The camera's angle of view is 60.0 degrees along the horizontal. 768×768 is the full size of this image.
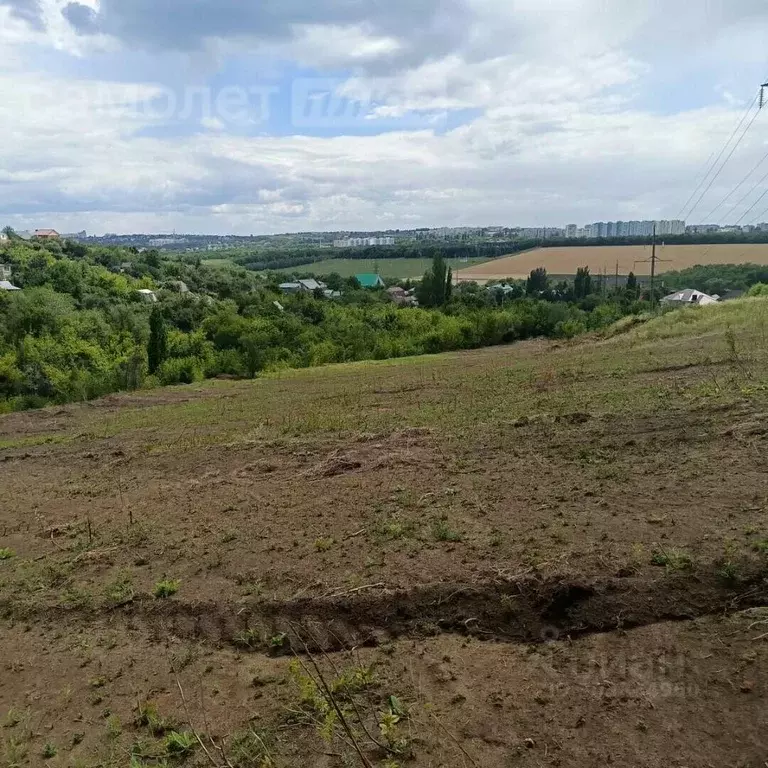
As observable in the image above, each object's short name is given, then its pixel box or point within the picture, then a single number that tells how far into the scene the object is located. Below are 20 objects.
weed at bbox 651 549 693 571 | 6.05
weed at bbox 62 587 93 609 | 7.68
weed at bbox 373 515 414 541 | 7.83
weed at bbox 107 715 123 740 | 5.40
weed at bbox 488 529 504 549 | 7.16
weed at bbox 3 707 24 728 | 5.75
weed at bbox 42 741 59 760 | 5.29
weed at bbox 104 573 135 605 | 7.60
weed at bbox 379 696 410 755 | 4.55
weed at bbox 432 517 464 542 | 7.50
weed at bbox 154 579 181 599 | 7.50
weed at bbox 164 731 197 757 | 5.06
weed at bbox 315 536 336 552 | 7.84
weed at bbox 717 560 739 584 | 5.81
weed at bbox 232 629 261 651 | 6.38
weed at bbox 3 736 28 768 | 5.22
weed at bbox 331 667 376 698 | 5.27
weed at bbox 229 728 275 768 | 4.69
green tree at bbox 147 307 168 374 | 41.09
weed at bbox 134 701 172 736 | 5.35
